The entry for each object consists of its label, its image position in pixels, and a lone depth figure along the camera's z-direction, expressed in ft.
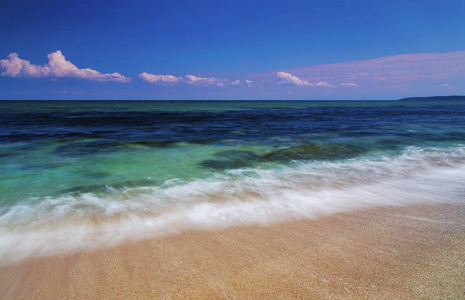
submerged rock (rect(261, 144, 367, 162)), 26.07
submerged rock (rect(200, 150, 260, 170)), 22.91
